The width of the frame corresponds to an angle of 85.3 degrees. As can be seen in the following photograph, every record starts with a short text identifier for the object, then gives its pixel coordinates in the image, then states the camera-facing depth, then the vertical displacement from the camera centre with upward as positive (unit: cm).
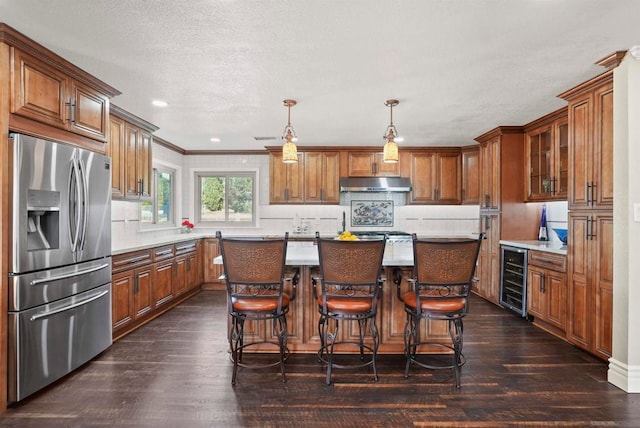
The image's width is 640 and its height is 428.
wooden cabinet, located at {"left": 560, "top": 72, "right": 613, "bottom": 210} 280 +60
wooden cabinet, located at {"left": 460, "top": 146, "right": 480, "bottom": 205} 558 +62
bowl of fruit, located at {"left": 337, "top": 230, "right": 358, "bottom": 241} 312 -21
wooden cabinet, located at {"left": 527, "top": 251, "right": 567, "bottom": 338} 340 -81
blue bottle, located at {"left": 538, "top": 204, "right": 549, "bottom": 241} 450 -19
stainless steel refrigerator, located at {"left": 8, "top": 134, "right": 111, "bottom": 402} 221 -35
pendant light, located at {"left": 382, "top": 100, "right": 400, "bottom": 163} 322 +60
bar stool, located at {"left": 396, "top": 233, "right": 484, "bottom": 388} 241 -45
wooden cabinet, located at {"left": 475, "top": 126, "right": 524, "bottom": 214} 461 +52
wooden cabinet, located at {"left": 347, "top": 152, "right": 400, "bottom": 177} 591 +81
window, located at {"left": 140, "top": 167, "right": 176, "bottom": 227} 534 +17
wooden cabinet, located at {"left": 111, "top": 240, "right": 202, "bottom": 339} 339 -81
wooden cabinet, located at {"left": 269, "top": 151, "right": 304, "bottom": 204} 593 +55
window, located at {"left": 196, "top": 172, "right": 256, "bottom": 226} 637 +28
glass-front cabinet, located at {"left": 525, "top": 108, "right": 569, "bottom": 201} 390 +67
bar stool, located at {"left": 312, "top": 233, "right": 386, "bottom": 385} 239 -44
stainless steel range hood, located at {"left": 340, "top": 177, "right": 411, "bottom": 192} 577 +49
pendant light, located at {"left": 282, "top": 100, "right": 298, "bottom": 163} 318 +59
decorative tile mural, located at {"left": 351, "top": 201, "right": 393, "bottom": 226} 620 +2
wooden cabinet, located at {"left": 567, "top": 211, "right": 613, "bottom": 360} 280 -58
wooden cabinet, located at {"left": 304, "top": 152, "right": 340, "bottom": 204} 591 +65
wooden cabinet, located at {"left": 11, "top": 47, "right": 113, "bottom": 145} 225 +85
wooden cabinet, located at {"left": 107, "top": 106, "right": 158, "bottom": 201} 378 +68
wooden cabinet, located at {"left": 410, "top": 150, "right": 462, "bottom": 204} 594 +64
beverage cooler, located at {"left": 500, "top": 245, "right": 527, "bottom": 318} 402 -81
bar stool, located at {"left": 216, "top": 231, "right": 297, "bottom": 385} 238 -43
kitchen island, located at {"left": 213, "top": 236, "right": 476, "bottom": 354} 304 -98
